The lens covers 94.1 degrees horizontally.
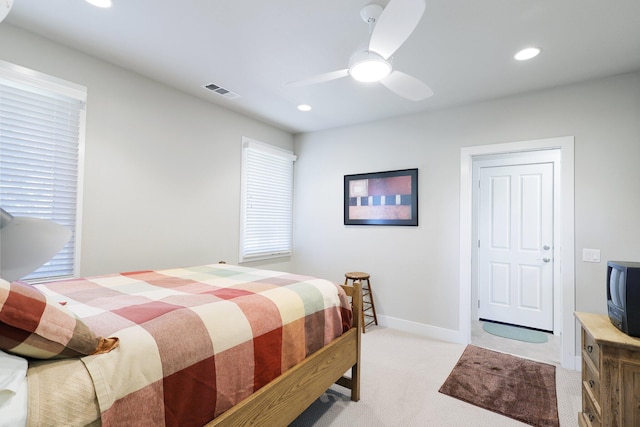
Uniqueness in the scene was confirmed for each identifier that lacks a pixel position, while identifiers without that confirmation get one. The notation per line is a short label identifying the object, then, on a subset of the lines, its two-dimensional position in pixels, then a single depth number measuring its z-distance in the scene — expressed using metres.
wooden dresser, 1.45
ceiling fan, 1.41
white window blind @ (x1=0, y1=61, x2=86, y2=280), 2.06
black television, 1.51
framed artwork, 3.58
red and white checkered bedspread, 0.98
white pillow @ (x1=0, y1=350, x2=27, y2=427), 0.72
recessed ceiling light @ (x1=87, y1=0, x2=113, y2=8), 1.82
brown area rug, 2.04
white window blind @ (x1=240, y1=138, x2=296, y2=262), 3.79
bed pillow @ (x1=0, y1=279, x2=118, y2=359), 0.80
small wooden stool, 3.67
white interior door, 3.69
